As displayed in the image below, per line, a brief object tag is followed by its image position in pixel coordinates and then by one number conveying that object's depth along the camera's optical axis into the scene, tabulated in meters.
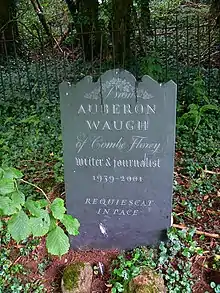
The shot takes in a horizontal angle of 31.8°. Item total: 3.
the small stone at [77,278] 2.78
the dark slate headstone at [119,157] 2.66
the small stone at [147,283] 2.64
